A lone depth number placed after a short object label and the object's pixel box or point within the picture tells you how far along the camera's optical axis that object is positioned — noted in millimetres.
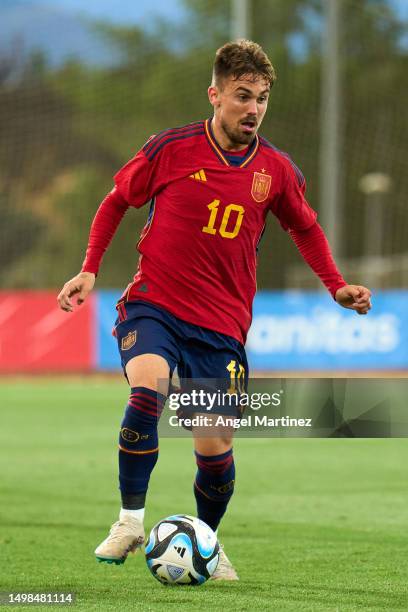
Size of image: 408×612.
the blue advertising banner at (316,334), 44187
